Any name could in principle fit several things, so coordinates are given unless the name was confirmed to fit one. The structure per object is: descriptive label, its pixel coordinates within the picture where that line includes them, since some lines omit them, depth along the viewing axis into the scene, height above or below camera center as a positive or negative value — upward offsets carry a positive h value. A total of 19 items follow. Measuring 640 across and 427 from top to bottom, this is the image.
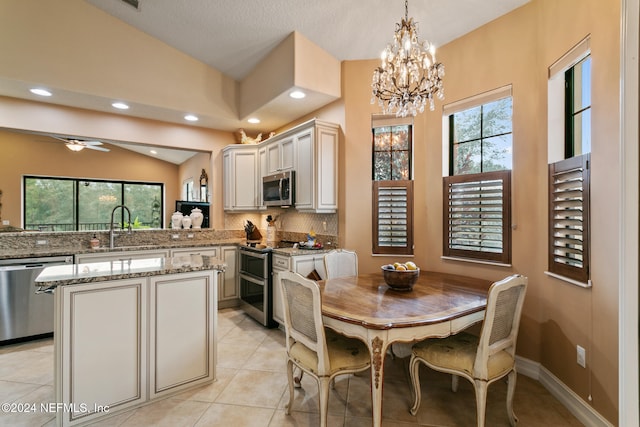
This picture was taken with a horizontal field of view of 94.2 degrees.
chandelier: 2.17 +1.03
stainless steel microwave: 3.89 +0.32
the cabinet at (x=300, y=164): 3.56 +0.67
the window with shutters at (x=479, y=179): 2.75 +0.32
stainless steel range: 3.60 -0.93
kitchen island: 1.85 -0.83
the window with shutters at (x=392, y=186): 3.45 +0.31
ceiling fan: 4.26 +1.01
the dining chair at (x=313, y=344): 1.75 -0.89
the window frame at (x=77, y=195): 4.73 +0.32
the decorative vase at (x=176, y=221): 4.68 -0.14
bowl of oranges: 2.21 -0.48
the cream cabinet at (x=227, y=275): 4.24 -0.94
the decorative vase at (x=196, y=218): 4.79 -0.10
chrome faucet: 3.92 -0.33
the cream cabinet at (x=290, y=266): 3.33 -0.63
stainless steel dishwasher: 3.08 -0.96
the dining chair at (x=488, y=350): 1.74 -0.90
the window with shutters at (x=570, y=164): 2.04 +0.36
